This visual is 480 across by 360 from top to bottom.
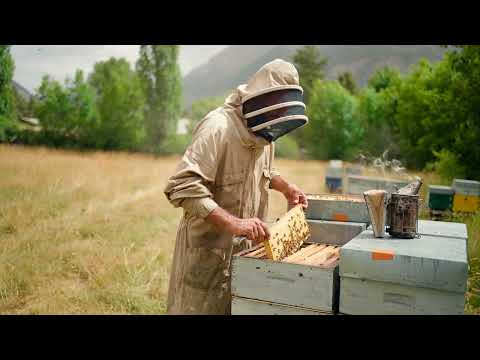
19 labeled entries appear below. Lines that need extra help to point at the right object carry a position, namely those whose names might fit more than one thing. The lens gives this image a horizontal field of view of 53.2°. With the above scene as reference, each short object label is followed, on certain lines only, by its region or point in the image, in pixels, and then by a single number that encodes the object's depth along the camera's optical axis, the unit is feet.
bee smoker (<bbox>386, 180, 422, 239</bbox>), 7.98
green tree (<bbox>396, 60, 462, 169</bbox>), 55.12
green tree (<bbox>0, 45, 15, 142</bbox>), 30.78
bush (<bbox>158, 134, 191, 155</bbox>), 67.67
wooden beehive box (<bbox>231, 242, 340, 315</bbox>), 7.20
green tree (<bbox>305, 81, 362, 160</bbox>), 100.63
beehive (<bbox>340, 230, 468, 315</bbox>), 6.64
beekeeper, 8.31
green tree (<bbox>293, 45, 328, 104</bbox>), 142.72
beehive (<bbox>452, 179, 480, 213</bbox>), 24.89
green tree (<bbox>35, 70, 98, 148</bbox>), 48.67
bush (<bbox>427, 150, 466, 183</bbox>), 34.17
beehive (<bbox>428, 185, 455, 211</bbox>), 25.22
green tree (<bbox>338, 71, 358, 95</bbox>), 150.30
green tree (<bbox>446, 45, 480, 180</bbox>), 31.45
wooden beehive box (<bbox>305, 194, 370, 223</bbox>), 10.02
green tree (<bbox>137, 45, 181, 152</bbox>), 70.08
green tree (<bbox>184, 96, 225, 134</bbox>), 85.79
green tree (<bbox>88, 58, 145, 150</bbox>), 66.80
